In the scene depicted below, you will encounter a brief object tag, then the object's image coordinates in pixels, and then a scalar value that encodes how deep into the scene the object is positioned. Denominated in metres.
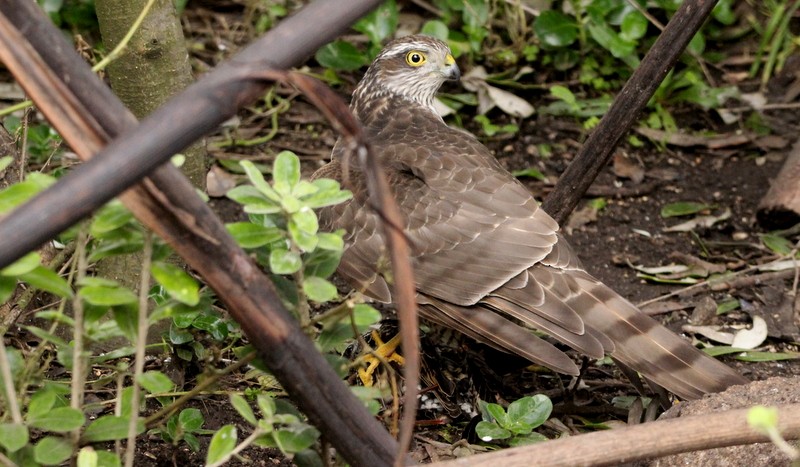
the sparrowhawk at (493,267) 7.66
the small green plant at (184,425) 6.45
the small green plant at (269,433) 4.99
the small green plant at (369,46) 12.80
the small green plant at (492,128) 12.76
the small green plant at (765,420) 3.60
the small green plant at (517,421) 7.34
